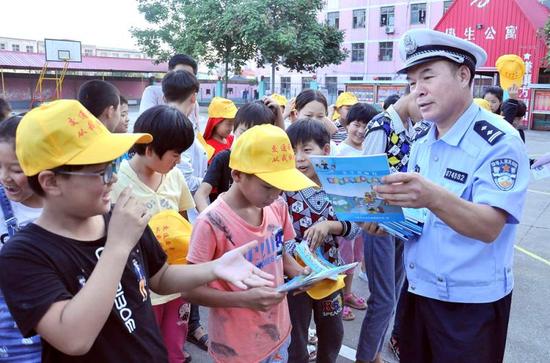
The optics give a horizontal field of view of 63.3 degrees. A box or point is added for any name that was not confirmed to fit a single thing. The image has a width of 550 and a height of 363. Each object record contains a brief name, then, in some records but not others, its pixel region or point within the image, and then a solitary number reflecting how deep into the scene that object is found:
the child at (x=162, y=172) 2.20
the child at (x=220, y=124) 3.70
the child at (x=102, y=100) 2.89
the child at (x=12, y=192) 1.75
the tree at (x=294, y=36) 20.22
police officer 1.52
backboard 20.48
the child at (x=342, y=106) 5.70
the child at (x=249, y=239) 1.73
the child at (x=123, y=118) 3.20
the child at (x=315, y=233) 2.28
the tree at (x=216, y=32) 20.17
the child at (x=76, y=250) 1.13
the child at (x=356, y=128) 3.50
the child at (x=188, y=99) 3.28
